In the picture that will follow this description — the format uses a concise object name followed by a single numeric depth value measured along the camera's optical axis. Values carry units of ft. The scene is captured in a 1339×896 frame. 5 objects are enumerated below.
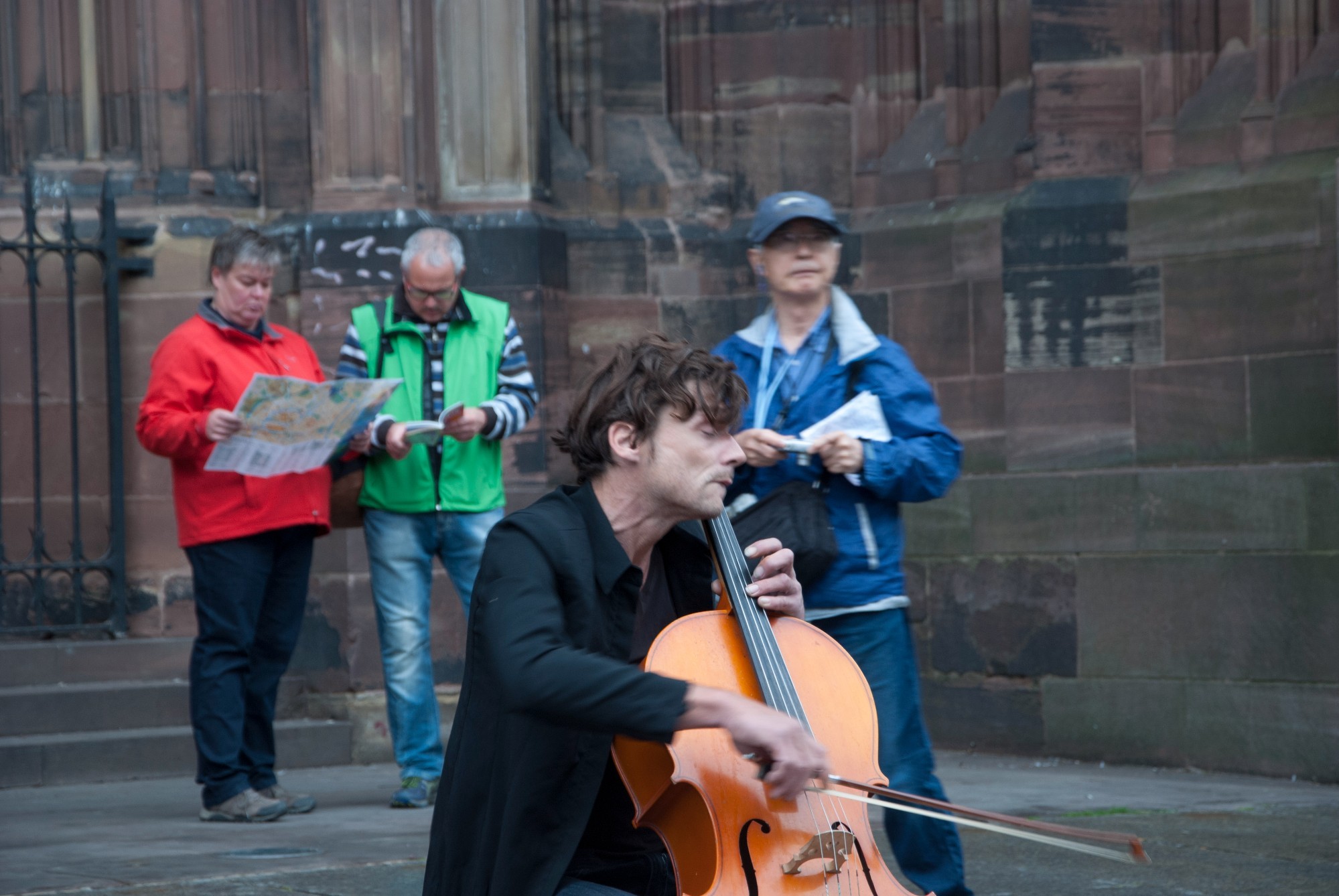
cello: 15.90
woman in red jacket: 36.65
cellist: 14.80
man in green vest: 38.42
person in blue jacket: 24.88
